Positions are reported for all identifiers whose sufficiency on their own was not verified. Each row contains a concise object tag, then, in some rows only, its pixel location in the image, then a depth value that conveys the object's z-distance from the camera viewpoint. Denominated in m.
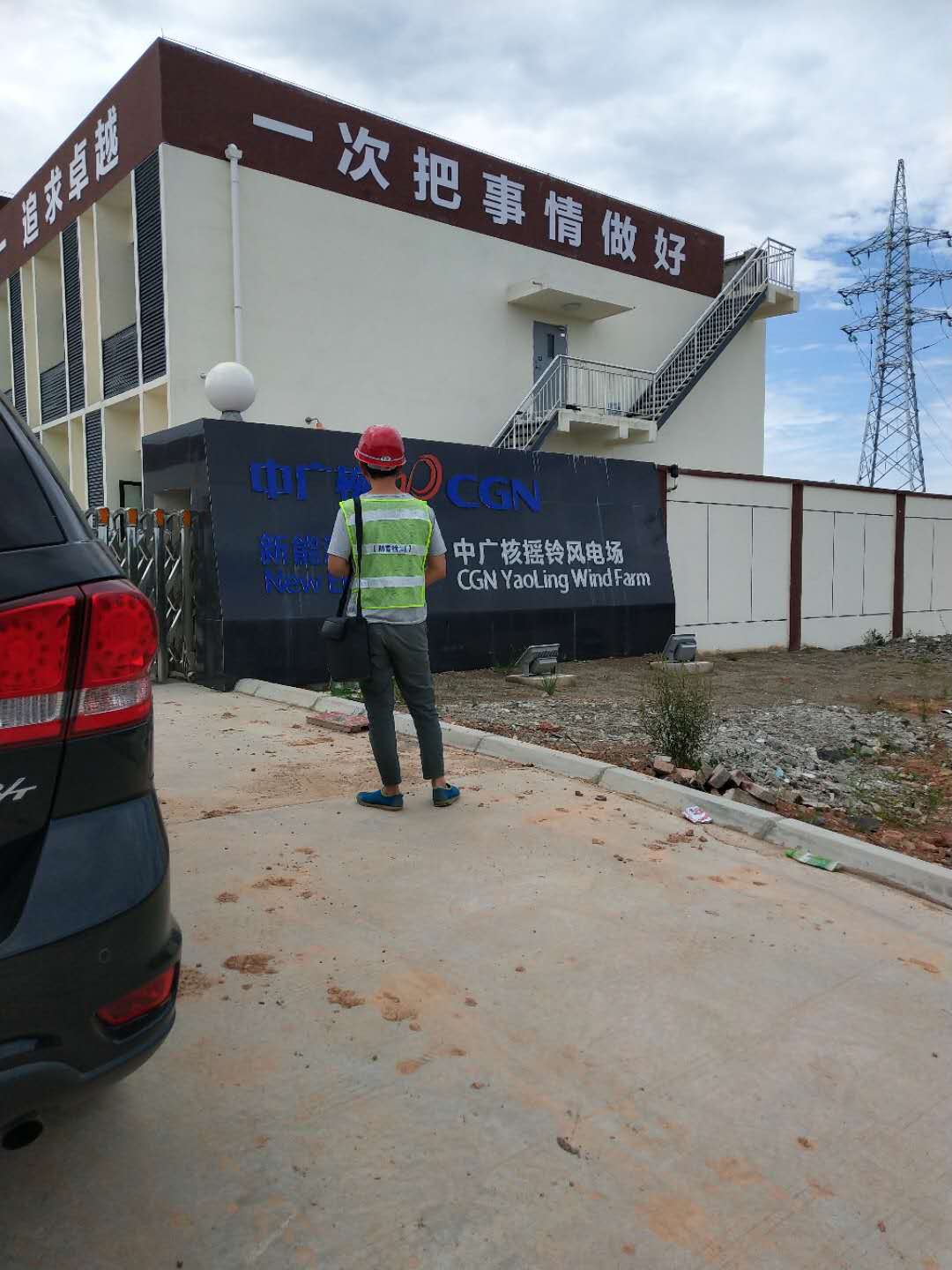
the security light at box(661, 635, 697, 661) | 11.59
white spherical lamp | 9.28
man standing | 4.47
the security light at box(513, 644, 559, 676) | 9.91
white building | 16.67
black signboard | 8.55
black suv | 1.57
